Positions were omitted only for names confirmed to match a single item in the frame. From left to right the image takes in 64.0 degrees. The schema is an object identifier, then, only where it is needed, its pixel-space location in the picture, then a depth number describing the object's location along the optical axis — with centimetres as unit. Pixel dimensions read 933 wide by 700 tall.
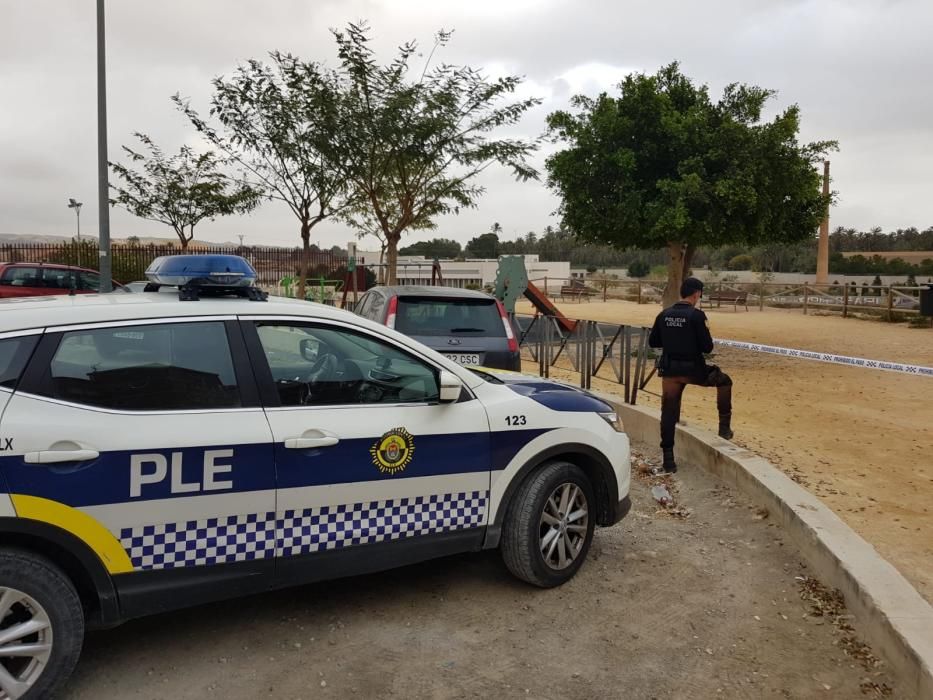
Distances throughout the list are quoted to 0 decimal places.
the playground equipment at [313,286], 2505
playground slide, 1938
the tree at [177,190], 2058
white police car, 274
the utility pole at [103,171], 1251
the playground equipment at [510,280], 1491
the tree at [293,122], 1370
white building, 3881
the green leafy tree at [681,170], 1292
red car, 1634
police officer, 624
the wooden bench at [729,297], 3127
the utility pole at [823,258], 3974
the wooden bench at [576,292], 3606
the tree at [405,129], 1332
